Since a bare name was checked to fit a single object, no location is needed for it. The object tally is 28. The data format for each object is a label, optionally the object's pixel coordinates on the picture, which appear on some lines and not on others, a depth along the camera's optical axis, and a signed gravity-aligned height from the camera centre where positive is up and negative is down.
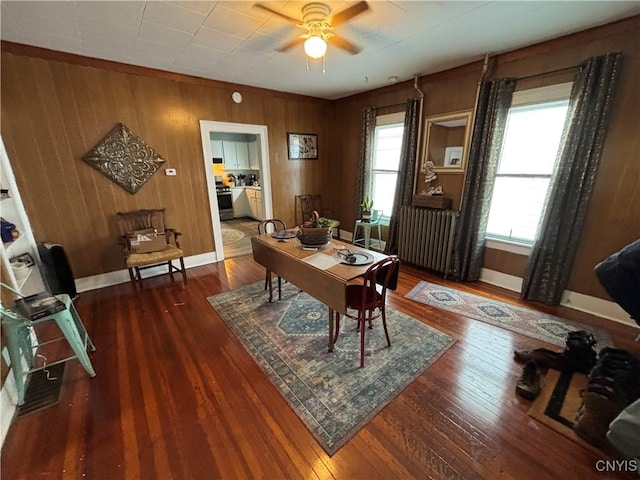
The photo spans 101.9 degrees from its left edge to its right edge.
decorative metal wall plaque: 2.92 +0.15
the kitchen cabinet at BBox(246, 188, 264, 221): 6.22 -0.75
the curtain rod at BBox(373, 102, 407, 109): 3.67 +0.92
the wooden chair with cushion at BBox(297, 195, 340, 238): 4.82 -0.66
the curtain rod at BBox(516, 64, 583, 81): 2.29 +0.88
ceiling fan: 1.81 +1.07
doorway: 3.59 +0.11
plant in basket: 2.29 -0.55
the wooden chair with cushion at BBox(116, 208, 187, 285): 2.95 -0.80
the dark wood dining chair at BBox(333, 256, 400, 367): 1.75 -0.92
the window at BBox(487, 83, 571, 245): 2.53 +0.09
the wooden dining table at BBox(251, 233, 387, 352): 1.78 -0.75
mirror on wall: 3.10 +0.37
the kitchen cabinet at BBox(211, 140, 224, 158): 6.35 +0.53
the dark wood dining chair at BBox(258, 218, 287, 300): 2.81 -1.10
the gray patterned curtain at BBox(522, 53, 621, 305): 2.17 -0.10
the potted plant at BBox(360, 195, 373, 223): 4.06 -0.59
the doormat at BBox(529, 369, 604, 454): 1.43 -1.37
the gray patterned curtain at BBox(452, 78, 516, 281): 2.72 -0.04
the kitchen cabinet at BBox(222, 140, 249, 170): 6.54 +0.41
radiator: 3.24 -0.85
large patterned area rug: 1.54 -1.38
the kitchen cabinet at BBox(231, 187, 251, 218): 6.65 -0.78
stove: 6.39 -0.70
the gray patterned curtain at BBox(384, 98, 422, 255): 3.47 +0.14
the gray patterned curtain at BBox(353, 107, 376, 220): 4.08 +0.25
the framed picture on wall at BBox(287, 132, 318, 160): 4.44 +0.43
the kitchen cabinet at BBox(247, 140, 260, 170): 6.85 +0.44
